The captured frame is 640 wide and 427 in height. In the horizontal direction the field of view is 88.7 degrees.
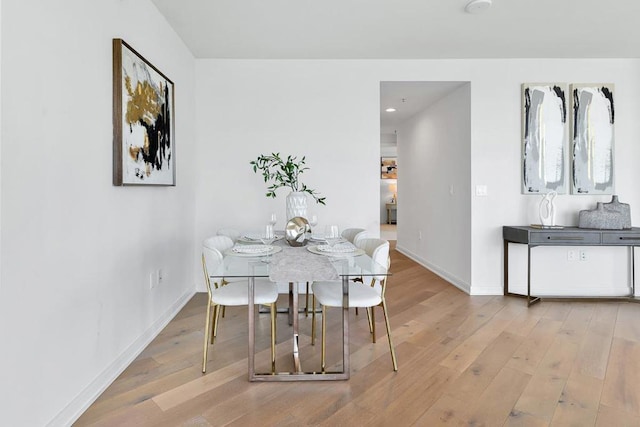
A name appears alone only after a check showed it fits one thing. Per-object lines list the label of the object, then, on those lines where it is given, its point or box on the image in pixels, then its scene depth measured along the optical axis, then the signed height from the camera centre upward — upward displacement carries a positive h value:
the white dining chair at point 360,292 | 2.00 -0.55
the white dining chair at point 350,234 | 2.96 -0.26
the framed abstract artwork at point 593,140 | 3.52 +0.70
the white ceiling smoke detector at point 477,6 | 2.48 +1.54
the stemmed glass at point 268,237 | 2.41 -0.22
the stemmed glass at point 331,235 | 2.46 -0.22
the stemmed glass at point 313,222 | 2.70 -0.13
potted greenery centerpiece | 2.68 +0.06
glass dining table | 1.67 -0.34
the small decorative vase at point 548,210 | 3.36 -0.05
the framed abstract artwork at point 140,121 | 1.98 +0.61
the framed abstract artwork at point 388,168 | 10.95 +1.29
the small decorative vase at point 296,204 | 2.68 +0.02
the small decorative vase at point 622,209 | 3.26 -0.04
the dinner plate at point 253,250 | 2.06 -0.28
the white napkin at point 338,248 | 2.11 -0.27
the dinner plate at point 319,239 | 2.56 -0.26
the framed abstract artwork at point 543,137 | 3.52 +0.74
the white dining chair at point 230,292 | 1.97 -0.54
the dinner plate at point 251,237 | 2.59 -0.25
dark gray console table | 3.16 -0.31
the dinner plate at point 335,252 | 2.04 -0.29
